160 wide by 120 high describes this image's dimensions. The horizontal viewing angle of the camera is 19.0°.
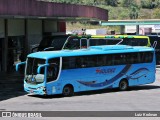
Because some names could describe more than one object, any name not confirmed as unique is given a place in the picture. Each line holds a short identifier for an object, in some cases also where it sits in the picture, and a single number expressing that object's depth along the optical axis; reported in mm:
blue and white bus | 23547
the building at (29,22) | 28453
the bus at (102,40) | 37406
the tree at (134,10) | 135350
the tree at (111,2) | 159750
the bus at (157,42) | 46669
